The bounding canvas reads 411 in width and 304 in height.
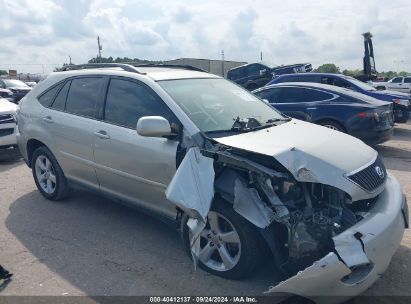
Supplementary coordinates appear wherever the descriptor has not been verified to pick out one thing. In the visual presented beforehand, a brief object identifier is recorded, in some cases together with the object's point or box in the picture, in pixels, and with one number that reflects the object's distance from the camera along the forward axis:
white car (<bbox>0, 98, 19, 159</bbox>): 8.23
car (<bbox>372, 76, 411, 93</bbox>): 24.61
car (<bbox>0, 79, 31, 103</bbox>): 21.45
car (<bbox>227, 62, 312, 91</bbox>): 18.92
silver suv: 2.96
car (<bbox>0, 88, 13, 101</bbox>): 15.49
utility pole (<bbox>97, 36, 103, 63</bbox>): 54.66
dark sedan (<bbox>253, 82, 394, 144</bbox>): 8.15
